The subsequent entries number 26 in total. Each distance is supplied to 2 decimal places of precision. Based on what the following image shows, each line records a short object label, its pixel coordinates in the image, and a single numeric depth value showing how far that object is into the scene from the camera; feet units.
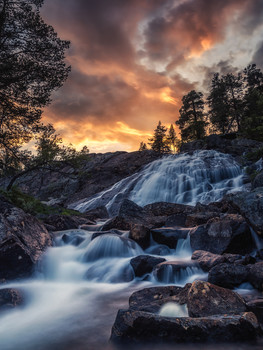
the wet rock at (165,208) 42.45
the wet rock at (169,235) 26.99
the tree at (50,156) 45.68
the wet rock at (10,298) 13.89
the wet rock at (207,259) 18.12
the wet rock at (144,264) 20.42
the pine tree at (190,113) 153.79
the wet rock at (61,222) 35.35
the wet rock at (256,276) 14.69
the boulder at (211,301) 10.66
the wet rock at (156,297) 12.19
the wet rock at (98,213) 53.74
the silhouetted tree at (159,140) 206.08
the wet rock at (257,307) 11.50
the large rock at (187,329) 9.30
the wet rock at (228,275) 15.20
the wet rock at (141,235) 27.02
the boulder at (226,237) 21.36
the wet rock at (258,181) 34.68
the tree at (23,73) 36.01
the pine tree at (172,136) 262.94
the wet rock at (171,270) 18.37
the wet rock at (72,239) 29.22
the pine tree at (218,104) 137.06
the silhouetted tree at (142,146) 275.30
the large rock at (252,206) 21.34
